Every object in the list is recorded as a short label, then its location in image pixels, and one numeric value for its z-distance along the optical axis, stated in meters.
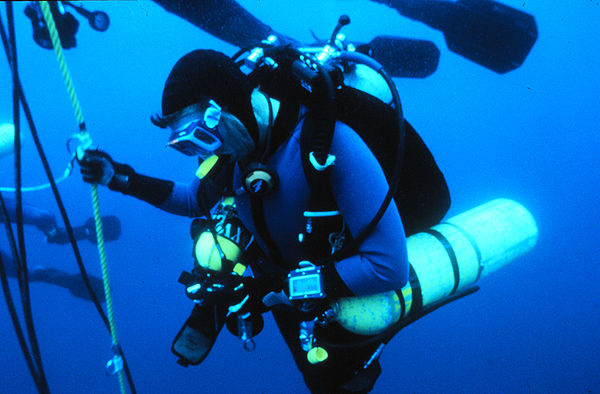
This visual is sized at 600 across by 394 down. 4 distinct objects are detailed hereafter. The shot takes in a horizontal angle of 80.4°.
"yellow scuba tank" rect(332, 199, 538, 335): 1.78
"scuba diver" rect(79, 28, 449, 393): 1.36
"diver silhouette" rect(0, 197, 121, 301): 6.29
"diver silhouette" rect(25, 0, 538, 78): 4.51
